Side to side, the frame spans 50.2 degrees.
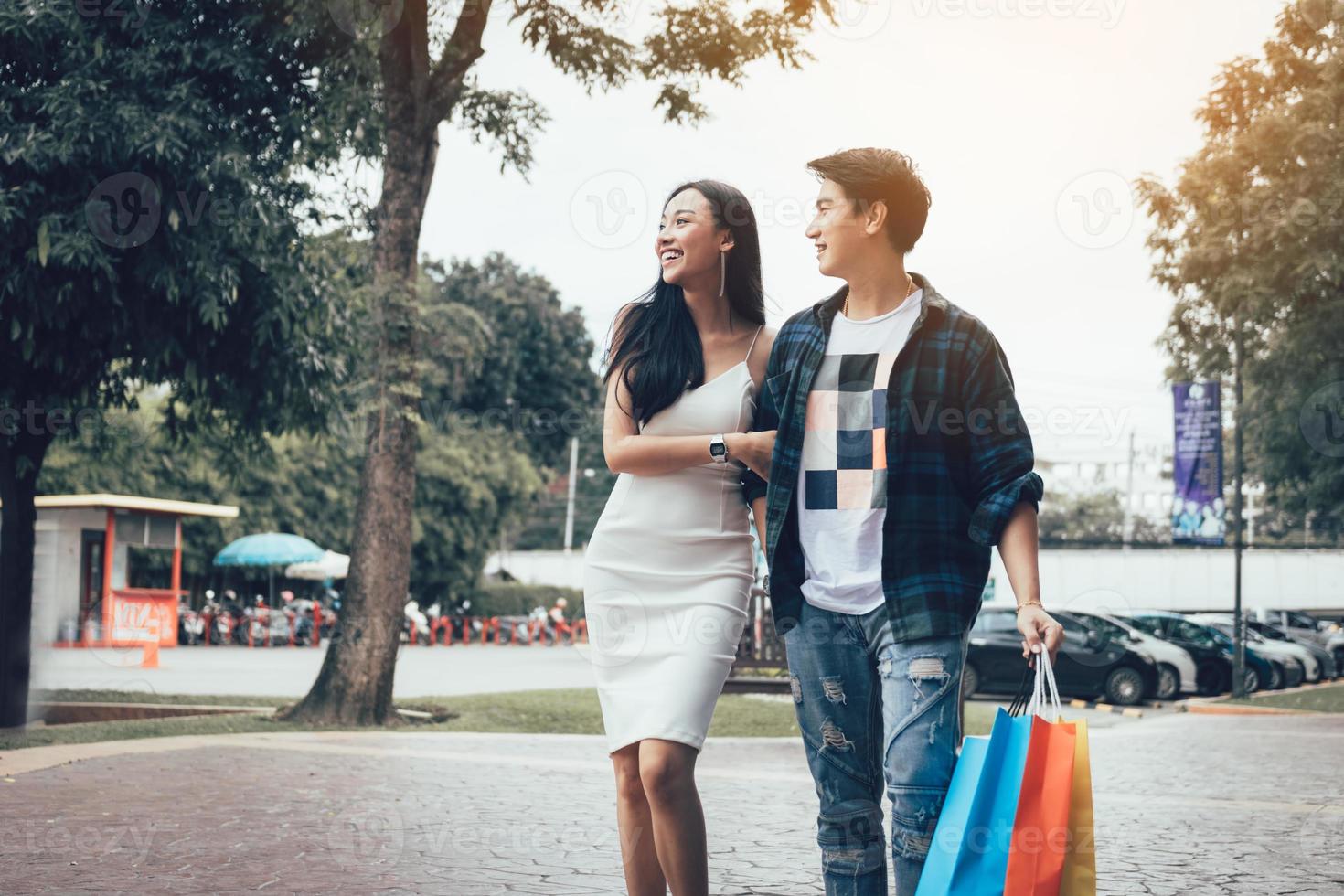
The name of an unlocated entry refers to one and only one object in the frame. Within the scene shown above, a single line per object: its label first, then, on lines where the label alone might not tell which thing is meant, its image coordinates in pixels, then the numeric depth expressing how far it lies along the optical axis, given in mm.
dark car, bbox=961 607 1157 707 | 19859
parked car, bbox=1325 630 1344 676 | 31028
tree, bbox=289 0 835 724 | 12688
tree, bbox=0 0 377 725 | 10117
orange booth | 23234
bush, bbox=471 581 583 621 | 43969
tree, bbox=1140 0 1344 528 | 19125
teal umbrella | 32438
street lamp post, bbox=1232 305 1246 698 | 21312
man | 2939
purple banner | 21922
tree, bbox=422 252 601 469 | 45594
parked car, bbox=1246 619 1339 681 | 27891
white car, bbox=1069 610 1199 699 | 20797
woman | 3316
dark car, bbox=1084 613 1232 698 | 23125
